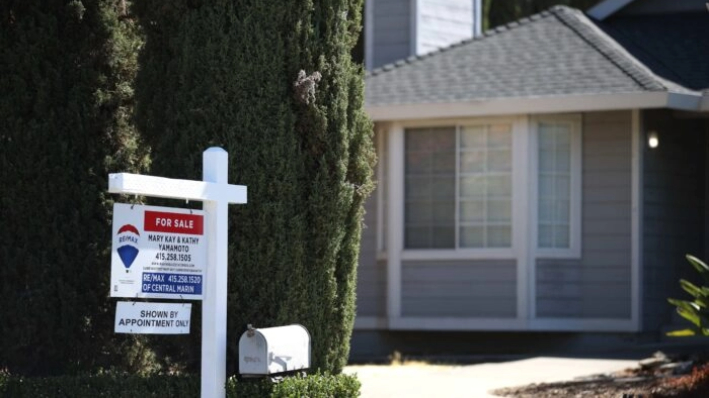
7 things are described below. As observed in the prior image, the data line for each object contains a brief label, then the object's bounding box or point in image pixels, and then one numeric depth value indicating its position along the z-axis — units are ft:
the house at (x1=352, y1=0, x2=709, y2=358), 90.02
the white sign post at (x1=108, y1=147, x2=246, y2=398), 48.72
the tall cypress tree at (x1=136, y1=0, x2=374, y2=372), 52.96
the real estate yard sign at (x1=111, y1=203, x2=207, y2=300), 46.14
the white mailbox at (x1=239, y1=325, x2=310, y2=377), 49.18
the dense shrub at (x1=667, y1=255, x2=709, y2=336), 60.28
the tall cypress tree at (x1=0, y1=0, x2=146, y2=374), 59.49
